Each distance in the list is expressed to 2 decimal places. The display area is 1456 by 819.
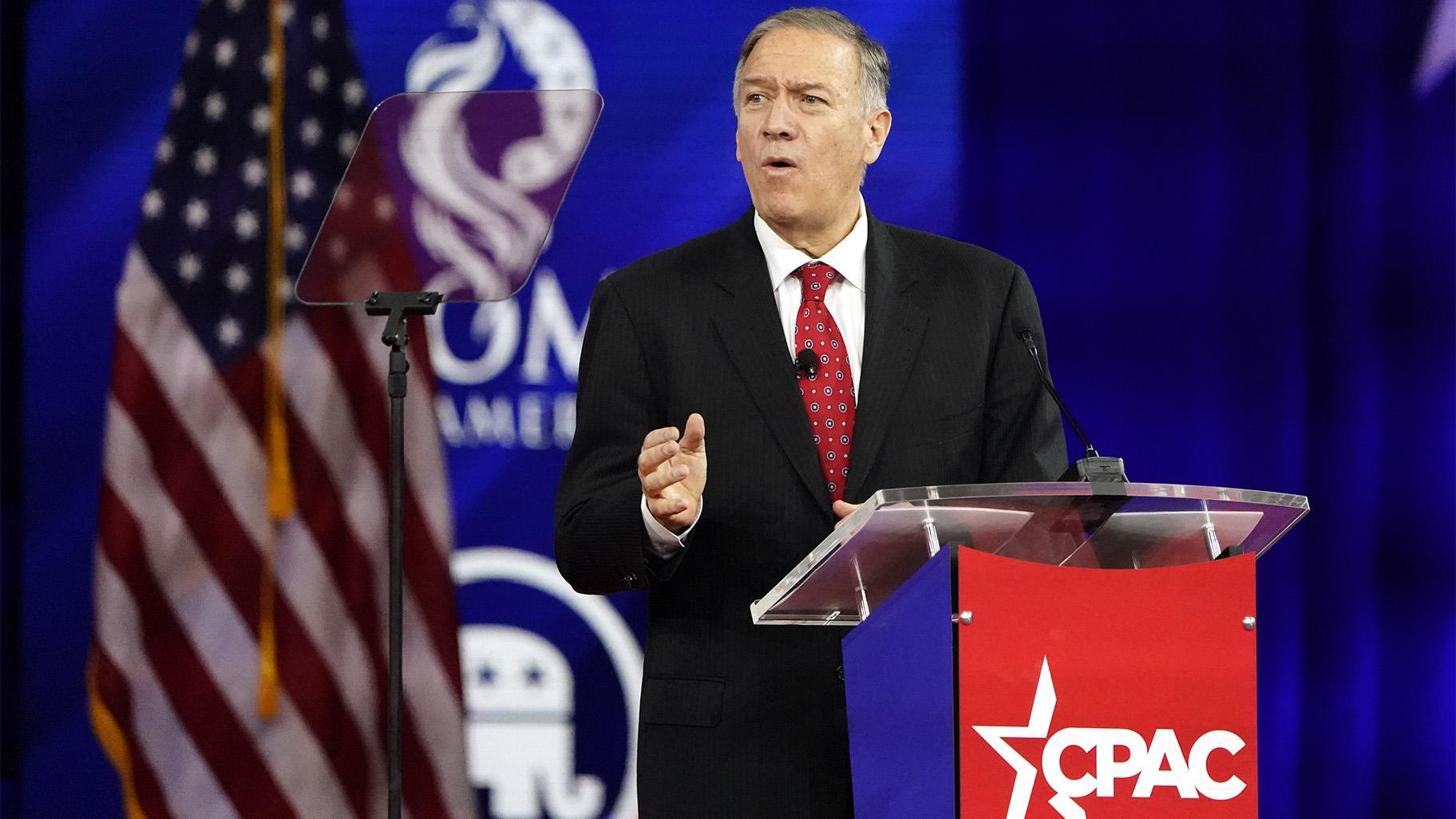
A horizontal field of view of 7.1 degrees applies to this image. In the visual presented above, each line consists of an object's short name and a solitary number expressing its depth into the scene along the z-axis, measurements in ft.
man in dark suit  39.24
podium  38.03
